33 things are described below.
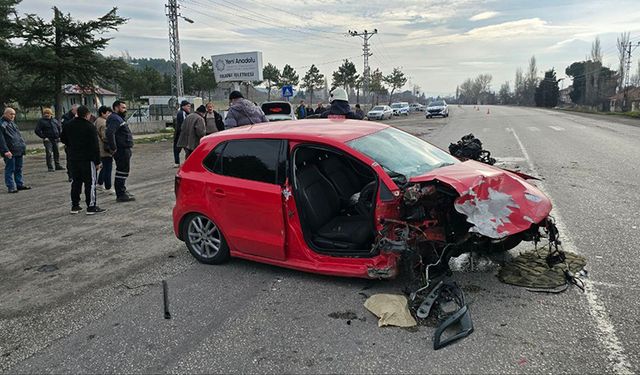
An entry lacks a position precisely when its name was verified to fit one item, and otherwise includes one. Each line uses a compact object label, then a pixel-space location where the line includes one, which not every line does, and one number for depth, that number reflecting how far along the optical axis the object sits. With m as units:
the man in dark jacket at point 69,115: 11.05
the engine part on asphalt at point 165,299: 3.85
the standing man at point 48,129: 11.96
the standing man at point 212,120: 11.75
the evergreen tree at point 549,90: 83.25
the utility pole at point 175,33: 29.45
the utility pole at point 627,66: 63.45
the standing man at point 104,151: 8.78
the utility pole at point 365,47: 55.92
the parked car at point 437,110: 38.34
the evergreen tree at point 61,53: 24.00
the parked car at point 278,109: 16.00
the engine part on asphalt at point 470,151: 6.21
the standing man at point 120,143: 8.27
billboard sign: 31.41
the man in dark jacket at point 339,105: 8.35
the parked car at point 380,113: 40.94
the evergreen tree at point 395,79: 80.38
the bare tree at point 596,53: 80.56
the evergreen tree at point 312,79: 68.19
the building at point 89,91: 26.48
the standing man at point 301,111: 24.80
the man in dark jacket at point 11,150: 9.51
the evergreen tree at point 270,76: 60.12
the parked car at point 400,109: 49.50
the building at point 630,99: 61.70
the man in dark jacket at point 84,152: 7.36
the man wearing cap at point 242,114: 8.73
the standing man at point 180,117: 11.56
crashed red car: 3.87
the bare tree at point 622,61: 65.88
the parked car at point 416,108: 69.75
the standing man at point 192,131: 10.88
